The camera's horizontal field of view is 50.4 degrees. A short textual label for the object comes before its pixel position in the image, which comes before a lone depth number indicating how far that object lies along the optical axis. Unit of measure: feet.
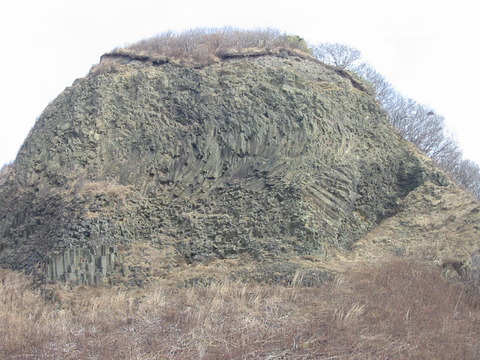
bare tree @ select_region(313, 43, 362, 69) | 100.63
